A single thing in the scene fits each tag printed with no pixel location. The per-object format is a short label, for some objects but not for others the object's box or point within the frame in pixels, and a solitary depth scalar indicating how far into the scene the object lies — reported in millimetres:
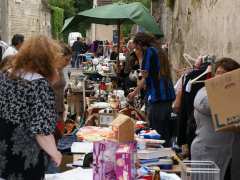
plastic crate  3883
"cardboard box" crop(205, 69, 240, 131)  4645
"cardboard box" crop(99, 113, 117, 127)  6837
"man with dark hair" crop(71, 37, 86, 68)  28756
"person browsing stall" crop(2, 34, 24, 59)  10445
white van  34497
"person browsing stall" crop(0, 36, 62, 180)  4059
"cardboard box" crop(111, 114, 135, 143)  4102
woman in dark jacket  7891
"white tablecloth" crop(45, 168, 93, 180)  4309
